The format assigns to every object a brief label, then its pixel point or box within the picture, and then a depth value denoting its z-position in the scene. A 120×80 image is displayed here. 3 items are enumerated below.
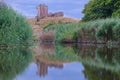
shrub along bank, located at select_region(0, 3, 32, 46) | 19.56
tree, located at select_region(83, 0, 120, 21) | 45.49
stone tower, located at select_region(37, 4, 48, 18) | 80.06
